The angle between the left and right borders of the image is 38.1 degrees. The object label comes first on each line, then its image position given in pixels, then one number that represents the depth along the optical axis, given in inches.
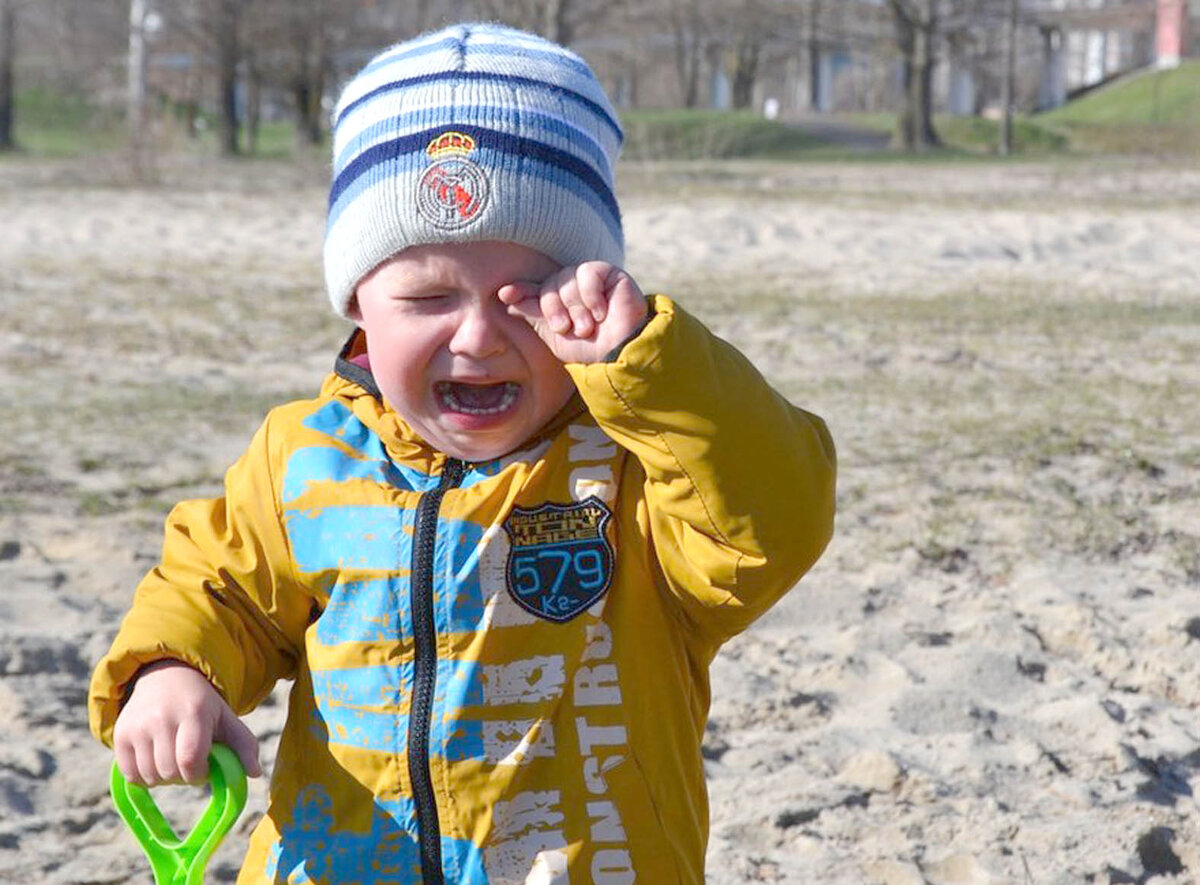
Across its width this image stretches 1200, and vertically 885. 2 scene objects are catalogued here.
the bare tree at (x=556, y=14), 1120.2
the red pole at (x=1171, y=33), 1932.8
